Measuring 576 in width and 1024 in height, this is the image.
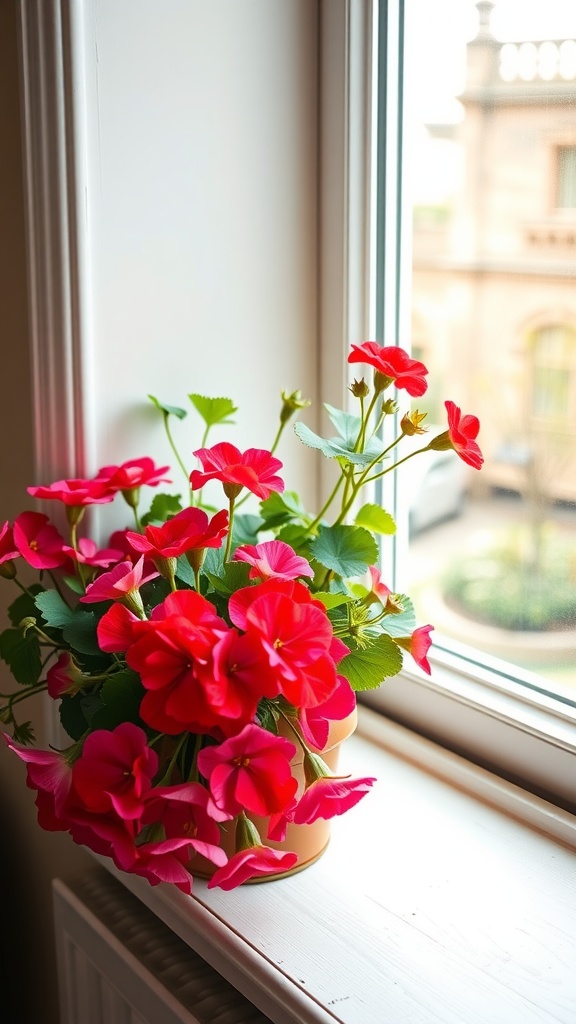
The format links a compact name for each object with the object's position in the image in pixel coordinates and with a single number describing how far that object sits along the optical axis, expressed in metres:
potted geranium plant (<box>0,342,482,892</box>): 0.71
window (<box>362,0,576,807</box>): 1.00
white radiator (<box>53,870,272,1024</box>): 0.92
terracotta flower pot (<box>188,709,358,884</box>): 0.85
